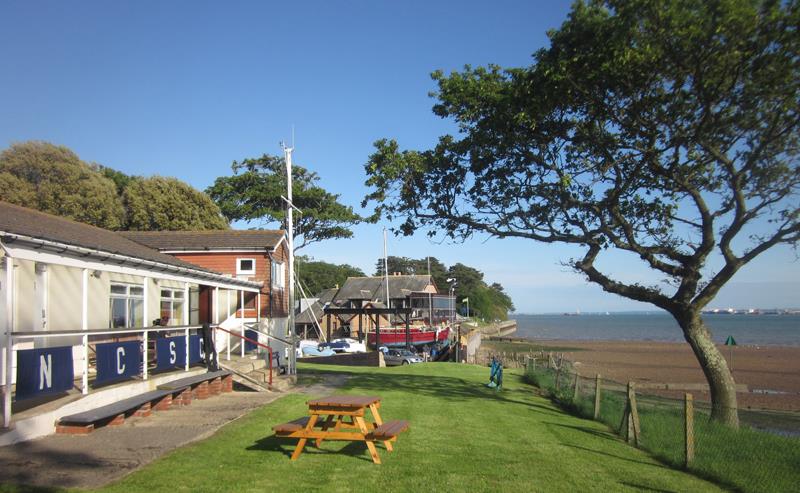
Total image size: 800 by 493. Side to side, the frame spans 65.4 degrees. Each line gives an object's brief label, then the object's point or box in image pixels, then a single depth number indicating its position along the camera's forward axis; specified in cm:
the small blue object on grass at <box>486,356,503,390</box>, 1975
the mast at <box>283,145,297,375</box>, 1948
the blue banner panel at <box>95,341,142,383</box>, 1108
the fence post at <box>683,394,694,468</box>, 986
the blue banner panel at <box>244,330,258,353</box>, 2306
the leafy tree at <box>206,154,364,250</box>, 4484
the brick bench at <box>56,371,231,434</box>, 952
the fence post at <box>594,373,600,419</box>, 1457
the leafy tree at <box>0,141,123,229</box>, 3600
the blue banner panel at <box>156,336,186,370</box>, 1352
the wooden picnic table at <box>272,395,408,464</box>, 870
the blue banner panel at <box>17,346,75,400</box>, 884
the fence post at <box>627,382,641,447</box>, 1192
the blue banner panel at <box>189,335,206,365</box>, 1518
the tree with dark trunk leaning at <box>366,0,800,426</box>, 1235
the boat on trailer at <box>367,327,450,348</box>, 5662
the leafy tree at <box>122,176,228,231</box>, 4094
